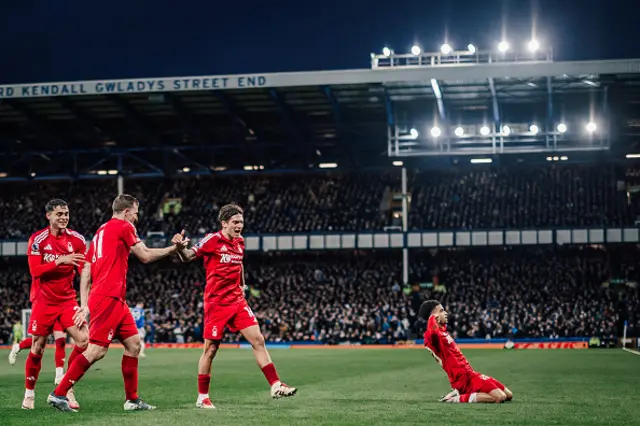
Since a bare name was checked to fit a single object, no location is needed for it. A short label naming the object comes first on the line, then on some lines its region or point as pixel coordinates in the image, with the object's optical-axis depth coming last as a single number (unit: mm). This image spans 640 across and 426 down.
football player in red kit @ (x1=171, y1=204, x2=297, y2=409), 12734
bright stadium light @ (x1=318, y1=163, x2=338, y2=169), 60906
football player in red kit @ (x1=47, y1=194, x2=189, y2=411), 11812
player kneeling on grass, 13945
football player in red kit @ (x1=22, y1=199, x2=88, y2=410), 13023
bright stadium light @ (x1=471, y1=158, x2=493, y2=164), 54875
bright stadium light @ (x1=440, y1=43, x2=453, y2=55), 49531
